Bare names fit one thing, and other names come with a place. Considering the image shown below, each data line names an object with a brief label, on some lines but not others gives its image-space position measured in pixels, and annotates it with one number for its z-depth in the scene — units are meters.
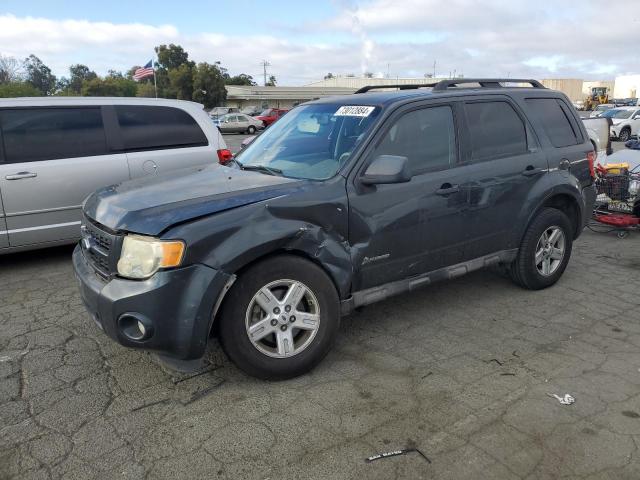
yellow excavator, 52.72
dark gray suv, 2.94
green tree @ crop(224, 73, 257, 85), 85.81
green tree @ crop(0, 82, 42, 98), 47.79
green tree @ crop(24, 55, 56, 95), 101.51
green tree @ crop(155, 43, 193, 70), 72.06
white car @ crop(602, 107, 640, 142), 24.48
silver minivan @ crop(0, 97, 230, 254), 5.32
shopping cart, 6.94
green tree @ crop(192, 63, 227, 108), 59.75
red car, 35.53
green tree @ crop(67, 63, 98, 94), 109.55
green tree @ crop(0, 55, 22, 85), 74.56
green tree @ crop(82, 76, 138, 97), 69.38
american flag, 34.72
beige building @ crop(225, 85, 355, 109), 63.62
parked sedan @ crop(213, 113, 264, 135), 35.07
